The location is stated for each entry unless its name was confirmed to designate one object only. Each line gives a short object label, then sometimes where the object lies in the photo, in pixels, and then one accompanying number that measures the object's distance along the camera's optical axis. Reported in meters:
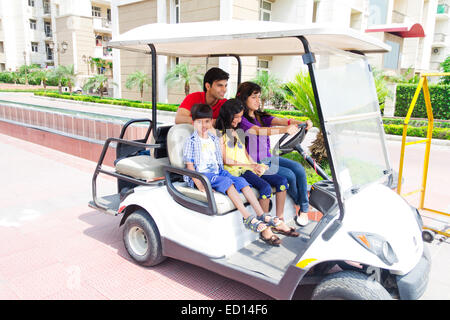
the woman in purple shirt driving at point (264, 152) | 3.22
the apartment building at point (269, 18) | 18.77
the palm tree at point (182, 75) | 19.03
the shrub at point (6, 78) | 39.56
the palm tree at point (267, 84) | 16.50
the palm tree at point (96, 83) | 25.02
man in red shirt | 3.35
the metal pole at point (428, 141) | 4.12
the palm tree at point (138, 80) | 22.20
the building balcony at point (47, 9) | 43.81
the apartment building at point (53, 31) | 37.62
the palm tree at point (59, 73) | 29.25
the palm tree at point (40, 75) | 35.22
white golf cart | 2.17
